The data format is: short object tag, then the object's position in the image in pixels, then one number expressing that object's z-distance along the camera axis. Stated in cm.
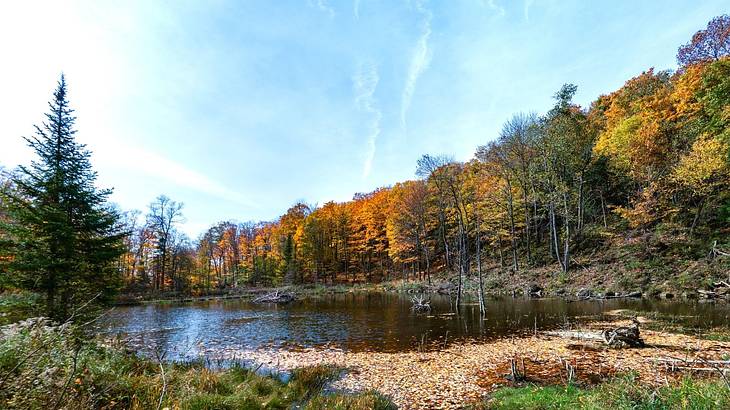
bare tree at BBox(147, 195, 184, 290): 5278
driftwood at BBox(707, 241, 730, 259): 2238
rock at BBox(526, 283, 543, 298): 2919
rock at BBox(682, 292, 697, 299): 2101
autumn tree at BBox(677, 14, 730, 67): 3159
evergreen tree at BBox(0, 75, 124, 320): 1259
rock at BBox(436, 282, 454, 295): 3679
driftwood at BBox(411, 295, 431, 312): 2404
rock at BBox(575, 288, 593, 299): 2580
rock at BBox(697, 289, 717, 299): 1999
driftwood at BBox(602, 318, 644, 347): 1127
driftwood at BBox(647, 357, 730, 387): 788
